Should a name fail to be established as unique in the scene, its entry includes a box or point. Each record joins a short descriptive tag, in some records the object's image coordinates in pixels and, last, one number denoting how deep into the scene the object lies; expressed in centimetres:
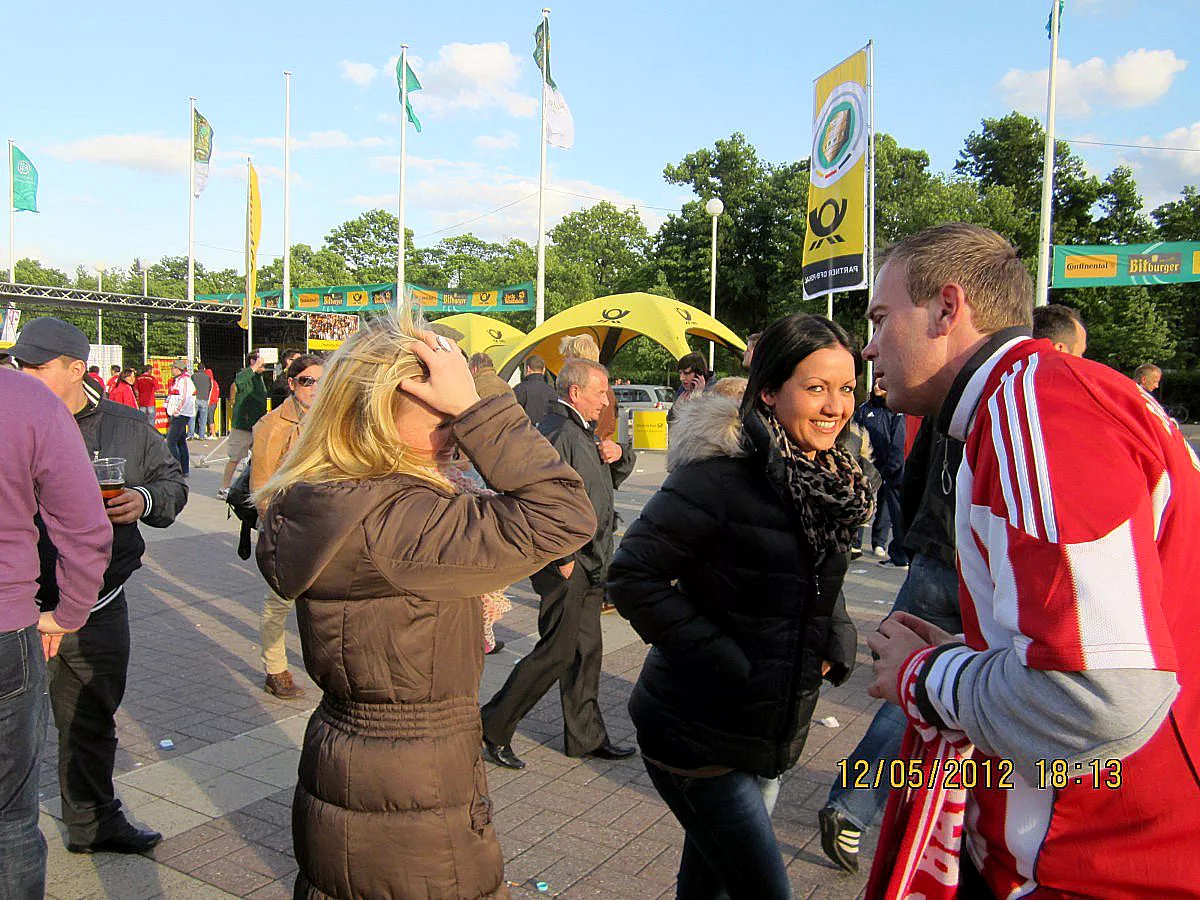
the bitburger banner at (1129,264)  2248
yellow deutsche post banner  1323
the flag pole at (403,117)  2364
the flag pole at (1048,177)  1766
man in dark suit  449
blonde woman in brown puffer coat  189
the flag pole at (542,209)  2161
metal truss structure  2355
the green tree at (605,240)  5797
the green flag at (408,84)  2405
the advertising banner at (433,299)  4138
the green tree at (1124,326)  3200
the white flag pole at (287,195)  3219
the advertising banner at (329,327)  2956
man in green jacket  1192
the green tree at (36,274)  8081
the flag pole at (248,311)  2206
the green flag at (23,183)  3647
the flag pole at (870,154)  1329
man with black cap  348
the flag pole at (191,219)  3112
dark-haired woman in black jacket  234
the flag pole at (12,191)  3625
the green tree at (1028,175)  3603
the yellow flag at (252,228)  2183
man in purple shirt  249
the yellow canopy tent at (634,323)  1641
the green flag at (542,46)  2161
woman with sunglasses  532
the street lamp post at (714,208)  2461
